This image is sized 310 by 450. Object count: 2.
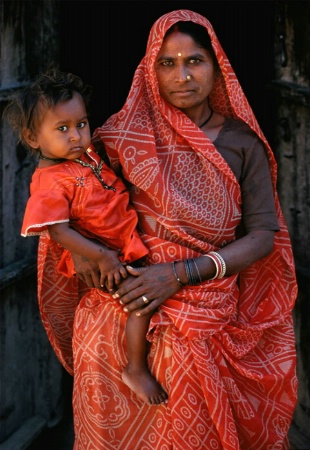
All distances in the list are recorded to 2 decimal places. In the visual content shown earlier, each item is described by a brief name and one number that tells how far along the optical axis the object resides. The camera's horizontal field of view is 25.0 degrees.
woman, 2.57
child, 2.48
